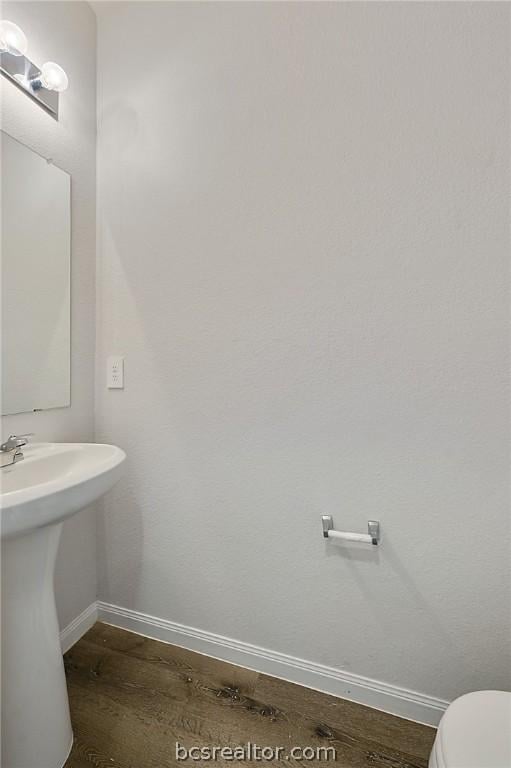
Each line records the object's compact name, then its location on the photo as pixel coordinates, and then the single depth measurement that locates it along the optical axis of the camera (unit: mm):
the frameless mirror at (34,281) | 1108
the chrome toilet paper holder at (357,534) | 1091
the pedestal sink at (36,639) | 864
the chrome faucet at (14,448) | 1029
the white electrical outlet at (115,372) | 1422
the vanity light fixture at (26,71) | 995
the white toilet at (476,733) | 688
